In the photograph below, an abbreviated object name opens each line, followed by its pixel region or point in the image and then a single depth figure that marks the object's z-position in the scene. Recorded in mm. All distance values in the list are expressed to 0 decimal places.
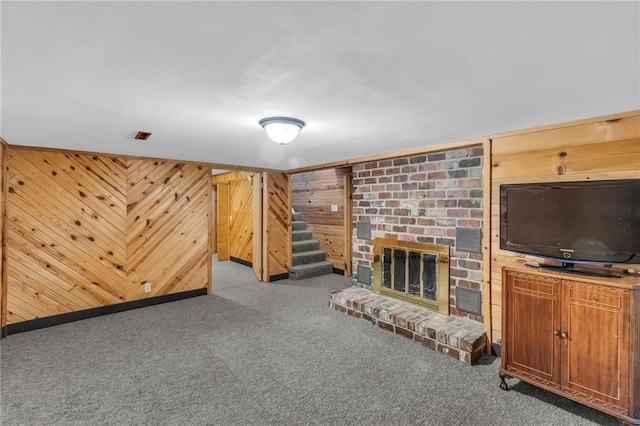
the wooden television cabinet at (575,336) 1804
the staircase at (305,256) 5633
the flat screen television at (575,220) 1960
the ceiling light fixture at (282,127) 2150
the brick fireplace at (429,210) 3006
